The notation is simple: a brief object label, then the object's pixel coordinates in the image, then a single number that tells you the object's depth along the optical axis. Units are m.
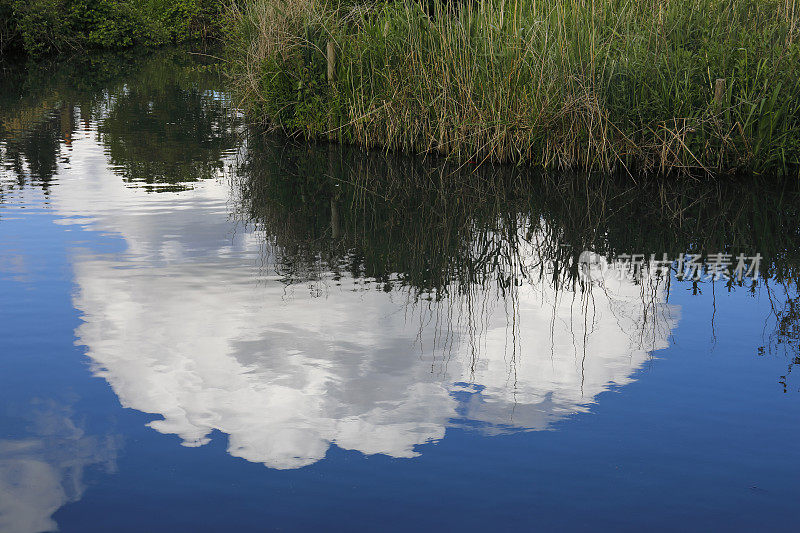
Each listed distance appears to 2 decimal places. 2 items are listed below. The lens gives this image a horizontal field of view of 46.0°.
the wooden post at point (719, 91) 10.80
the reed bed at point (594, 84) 11.01
